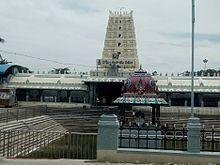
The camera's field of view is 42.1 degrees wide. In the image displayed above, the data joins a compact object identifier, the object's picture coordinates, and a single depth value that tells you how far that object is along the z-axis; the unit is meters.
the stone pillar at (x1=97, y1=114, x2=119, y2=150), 9.02
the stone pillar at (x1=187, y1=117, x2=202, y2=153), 8.86
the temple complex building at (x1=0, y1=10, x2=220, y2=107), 41.25
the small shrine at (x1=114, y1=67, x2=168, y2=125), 13.80
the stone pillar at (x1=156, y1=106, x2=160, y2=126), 15.57
